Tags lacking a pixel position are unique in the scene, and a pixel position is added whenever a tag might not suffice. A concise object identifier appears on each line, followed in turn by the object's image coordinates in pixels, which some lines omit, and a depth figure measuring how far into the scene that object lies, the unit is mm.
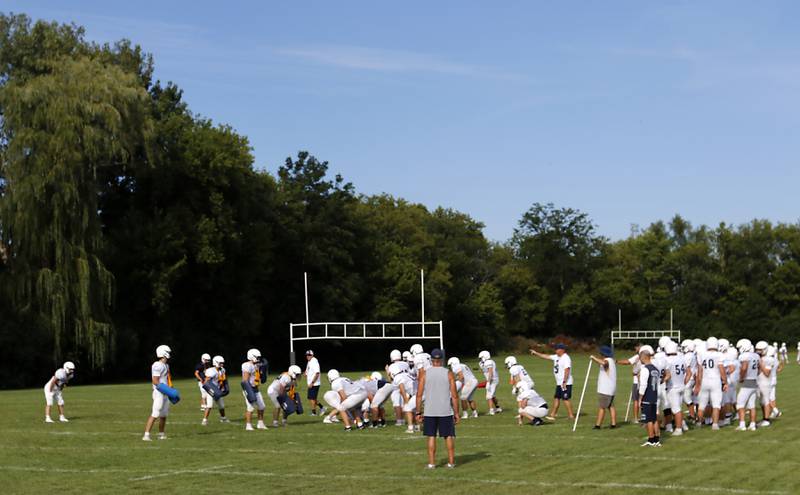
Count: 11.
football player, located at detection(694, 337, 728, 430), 21109
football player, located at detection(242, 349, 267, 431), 23000
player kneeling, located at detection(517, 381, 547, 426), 23078
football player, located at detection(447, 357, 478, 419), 24828
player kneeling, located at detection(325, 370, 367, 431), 22969
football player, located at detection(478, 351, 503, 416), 25703
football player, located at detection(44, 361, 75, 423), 25172
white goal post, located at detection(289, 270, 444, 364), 72000
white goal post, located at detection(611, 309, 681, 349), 97000
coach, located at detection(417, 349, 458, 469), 16062
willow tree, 47562
